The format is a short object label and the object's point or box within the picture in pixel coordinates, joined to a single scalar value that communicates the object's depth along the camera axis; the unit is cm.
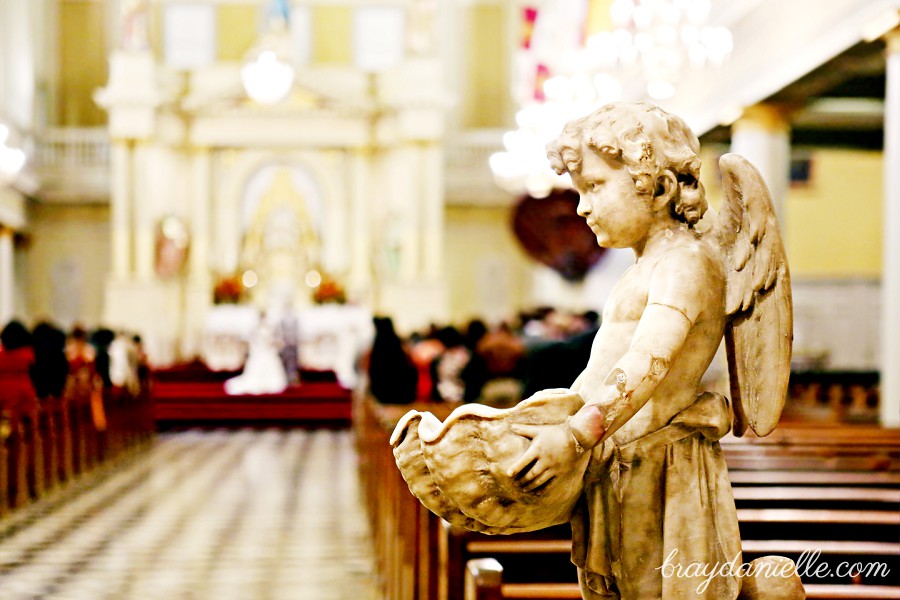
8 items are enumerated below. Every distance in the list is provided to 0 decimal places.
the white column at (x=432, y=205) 2138
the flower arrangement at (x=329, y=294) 2105
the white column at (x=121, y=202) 2103
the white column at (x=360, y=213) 2209
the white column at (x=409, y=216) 2125
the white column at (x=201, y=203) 2197
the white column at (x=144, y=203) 2100
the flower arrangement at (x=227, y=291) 2147
